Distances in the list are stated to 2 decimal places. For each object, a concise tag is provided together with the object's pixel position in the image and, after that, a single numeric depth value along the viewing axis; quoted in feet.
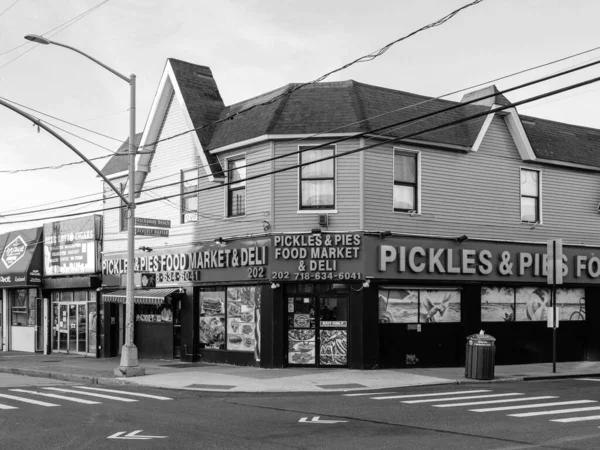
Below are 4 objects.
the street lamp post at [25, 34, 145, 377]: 70.13
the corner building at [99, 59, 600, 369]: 74.90
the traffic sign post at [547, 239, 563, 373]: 74.43
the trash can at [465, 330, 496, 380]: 65.62
